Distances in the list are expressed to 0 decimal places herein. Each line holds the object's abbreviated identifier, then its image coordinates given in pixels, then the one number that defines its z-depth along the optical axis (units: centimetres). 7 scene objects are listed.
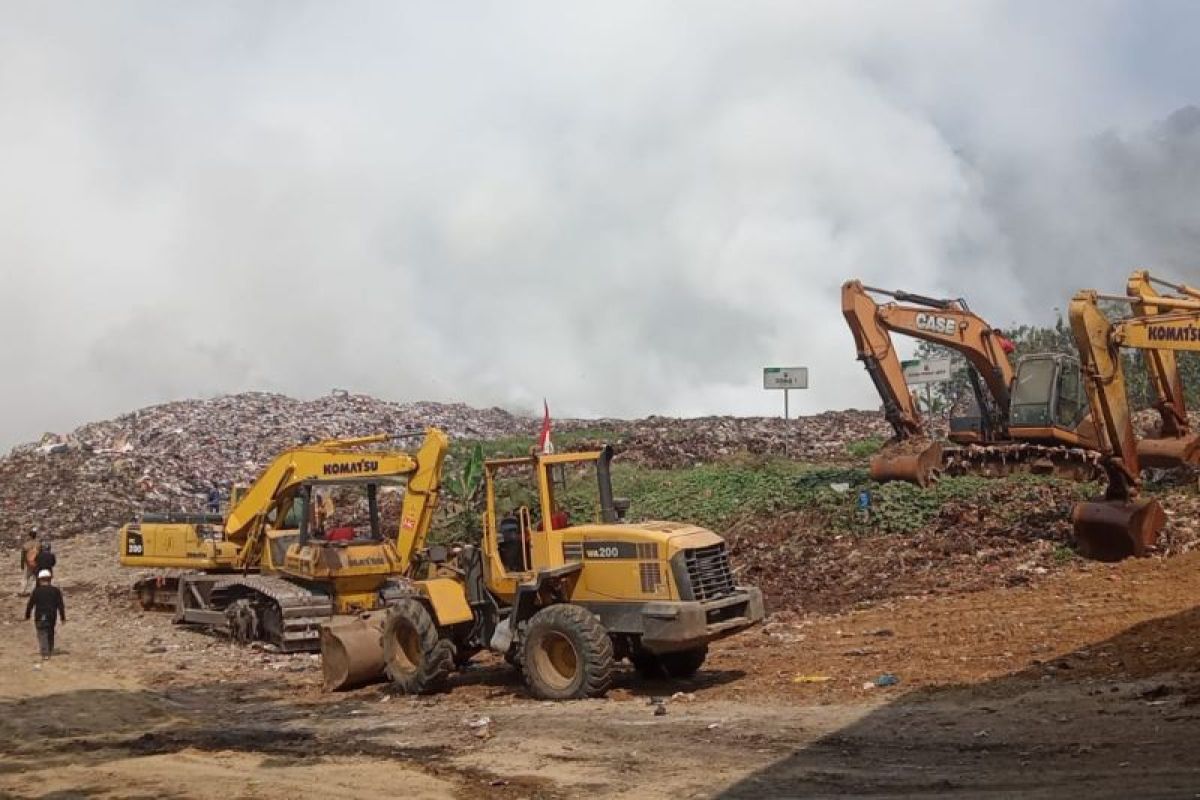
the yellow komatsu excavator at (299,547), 1680
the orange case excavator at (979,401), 2106
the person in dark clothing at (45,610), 1628
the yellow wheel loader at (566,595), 1158
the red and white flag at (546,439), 1258
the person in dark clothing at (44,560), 1794
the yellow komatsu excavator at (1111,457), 1603
